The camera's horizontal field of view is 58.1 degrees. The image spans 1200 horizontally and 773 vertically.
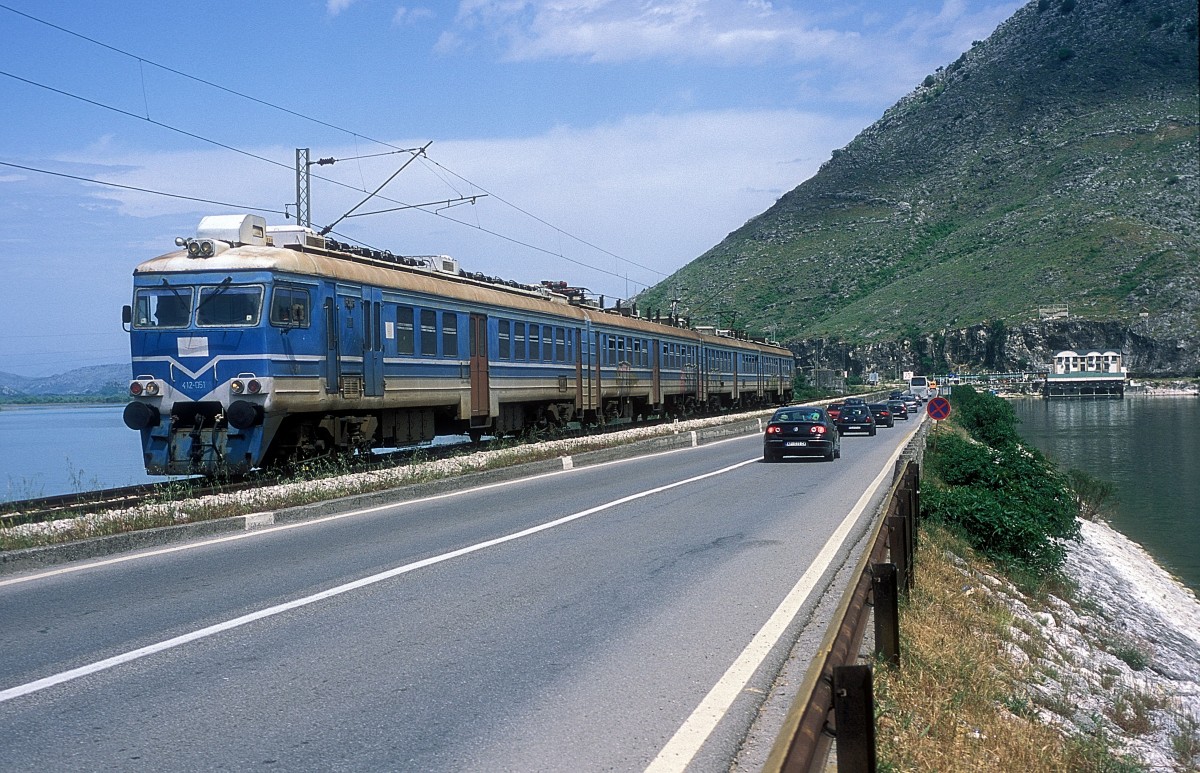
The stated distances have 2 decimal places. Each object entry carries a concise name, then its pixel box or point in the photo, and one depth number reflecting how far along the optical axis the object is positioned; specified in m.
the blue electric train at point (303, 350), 17.19
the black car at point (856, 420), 42.03
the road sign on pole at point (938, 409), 30.19
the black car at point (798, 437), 25.41
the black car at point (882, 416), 52.62
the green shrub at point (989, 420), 41.62
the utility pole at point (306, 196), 27.19
